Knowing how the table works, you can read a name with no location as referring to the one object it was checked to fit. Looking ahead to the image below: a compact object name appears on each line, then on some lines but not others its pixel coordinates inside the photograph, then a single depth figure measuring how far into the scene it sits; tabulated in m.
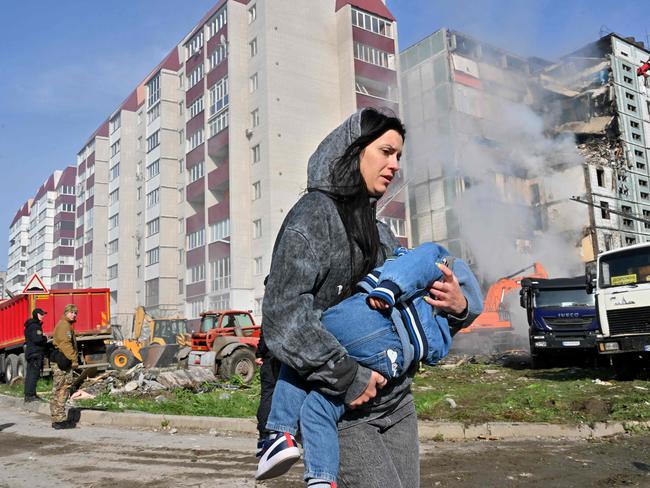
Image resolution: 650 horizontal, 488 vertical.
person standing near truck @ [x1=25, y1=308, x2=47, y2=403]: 11.09
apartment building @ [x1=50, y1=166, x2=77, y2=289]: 79.94
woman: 1.74
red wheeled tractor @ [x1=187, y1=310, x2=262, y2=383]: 13.93
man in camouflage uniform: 8.30
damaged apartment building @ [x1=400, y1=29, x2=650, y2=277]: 39.81
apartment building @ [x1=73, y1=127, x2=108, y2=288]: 63.31
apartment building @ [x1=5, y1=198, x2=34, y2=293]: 100.49
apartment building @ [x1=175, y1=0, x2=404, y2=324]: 37.66
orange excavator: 20.94
